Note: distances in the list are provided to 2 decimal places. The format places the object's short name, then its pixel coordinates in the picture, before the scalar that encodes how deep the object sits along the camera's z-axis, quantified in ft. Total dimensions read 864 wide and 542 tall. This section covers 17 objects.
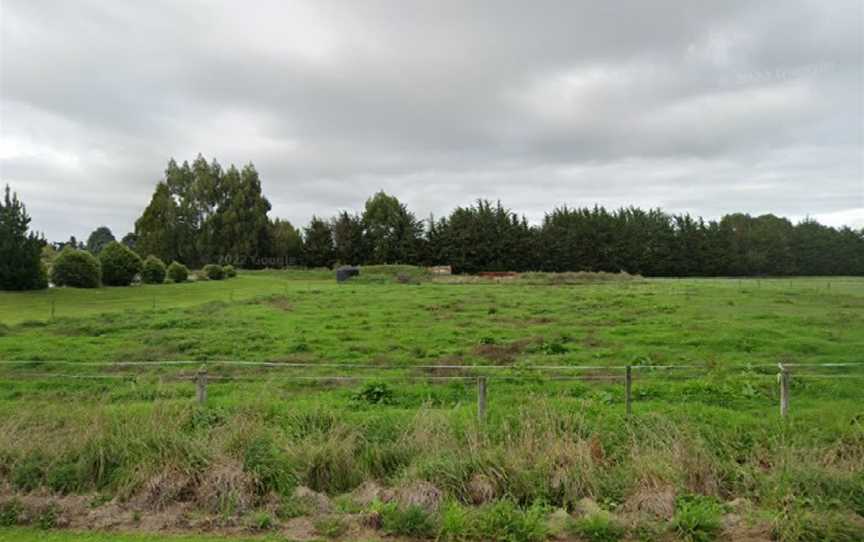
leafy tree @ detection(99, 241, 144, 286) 116.16
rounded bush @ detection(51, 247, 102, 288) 104.88
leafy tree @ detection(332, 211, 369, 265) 226.79
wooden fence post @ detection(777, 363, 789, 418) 24.08
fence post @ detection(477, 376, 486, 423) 23.36
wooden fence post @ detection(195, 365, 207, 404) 25.36
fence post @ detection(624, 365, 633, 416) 24.63
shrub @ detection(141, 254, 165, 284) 128.36
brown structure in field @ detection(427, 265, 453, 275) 185.43
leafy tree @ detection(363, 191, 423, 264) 224.53
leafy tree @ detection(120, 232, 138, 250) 306.80
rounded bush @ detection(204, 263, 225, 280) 152.15
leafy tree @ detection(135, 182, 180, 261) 203.41
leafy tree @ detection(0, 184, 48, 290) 93.97
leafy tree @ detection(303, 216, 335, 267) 228.43
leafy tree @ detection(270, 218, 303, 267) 226.38
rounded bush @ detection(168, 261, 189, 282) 139.74
